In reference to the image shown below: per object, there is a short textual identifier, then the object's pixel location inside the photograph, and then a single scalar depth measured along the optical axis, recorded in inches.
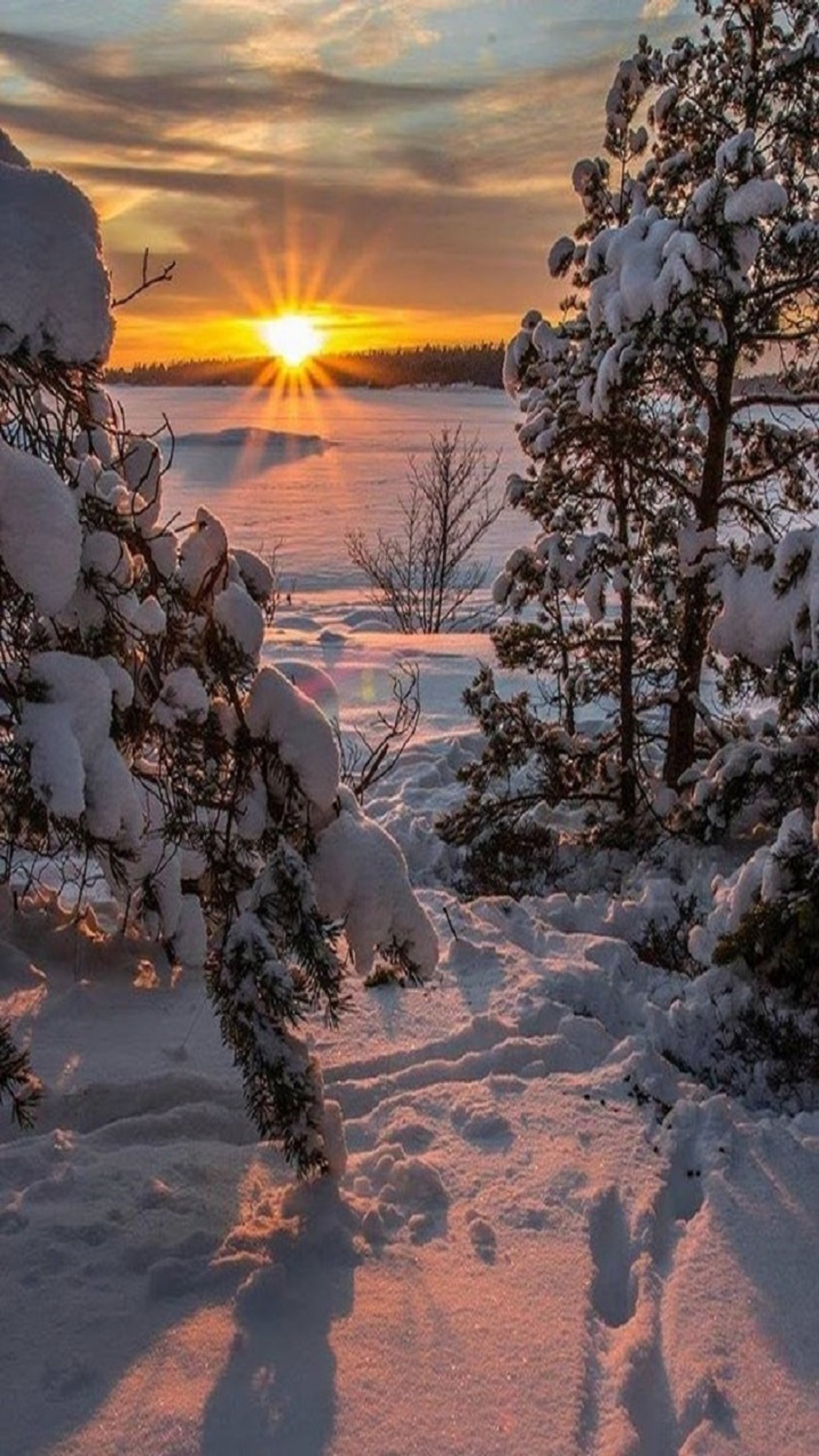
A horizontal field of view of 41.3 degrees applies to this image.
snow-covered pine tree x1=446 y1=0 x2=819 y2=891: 253.3
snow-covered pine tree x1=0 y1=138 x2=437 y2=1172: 104.9
